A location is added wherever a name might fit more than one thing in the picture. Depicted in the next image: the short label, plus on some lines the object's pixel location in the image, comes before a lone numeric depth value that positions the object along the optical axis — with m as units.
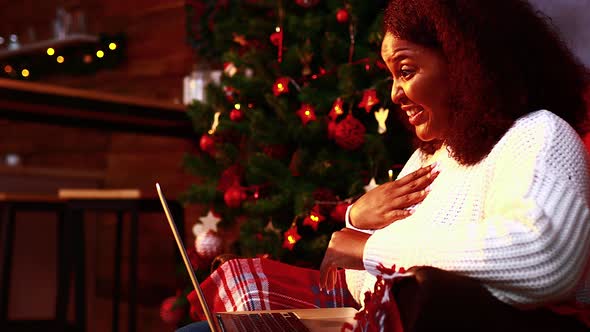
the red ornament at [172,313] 2.83
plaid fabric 1.37
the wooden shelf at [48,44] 4.55
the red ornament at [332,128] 2.19
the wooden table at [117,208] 2.83
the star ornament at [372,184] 2.08
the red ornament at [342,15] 2.27
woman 0.91
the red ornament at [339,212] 2.13
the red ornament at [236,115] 2.50
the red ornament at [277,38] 2.45
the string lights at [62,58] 4.59
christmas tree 2.20
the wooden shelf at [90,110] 2.73
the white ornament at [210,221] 2.66
